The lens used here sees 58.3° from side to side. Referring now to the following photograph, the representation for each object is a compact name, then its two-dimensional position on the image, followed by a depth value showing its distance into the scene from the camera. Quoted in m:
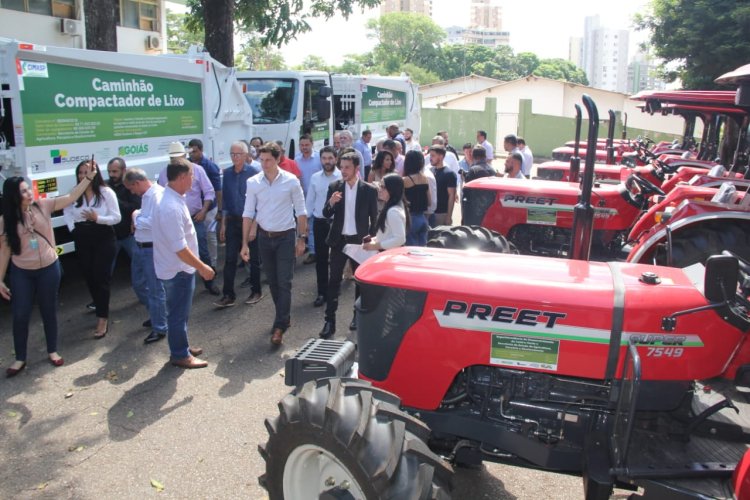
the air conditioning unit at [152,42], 23.59
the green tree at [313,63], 78.81
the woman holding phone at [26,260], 5.29
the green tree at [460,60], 82.75
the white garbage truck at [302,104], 12.29
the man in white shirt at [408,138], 15.32
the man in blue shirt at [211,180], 8.02
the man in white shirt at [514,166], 8.98
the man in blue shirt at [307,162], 9.35
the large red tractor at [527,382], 2.88
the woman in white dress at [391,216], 5.70
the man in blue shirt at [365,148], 13.00
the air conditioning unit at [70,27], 19.70
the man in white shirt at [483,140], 13.21
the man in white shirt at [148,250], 5.88
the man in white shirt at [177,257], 5.29
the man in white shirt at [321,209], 7.10
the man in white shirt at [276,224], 6.18
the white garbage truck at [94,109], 6.59
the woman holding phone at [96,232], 6.17
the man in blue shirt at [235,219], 7.35
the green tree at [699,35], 18.14
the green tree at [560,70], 83.06
